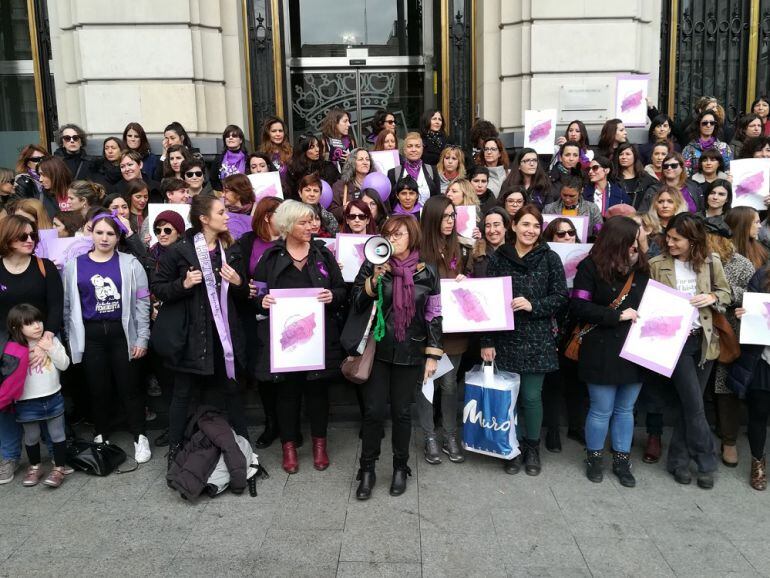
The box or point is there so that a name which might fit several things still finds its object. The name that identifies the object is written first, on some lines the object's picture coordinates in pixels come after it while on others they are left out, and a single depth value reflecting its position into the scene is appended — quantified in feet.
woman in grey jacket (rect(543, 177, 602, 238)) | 21.25
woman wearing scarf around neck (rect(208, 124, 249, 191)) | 25.03
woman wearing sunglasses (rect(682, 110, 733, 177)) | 25.73
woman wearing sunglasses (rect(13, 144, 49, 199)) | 22.80
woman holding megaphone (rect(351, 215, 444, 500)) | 15.53
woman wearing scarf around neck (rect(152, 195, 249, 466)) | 16.40
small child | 16.42
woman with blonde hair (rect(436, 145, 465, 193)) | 23.53
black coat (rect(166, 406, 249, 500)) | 15.53
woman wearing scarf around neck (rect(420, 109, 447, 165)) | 26.94
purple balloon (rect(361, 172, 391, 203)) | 21.44
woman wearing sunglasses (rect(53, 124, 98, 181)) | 25.27
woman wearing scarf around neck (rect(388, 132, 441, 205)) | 23.32
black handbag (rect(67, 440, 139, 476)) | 17.25
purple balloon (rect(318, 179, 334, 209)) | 21.44
